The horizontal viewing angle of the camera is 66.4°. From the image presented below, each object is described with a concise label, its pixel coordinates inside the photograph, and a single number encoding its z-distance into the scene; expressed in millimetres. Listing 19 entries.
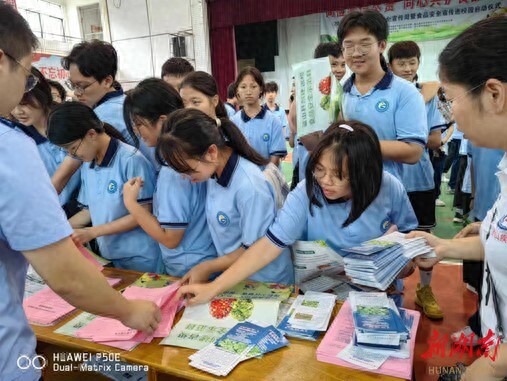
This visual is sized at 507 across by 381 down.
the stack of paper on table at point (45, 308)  1316
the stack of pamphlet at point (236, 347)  1004
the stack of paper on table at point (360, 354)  958
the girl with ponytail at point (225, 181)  1365
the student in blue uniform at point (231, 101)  3738
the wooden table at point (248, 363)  970
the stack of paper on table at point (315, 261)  1338
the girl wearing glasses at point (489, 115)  796
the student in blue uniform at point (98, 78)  2145
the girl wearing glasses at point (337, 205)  1296
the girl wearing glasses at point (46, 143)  2014
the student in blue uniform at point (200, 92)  2252
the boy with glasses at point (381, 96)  1752
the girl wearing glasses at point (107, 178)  1608
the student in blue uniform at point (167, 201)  1547
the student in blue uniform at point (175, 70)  2949
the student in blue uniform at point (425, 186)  2225
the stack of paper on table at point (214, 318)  1135
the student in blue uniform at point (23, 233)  721
